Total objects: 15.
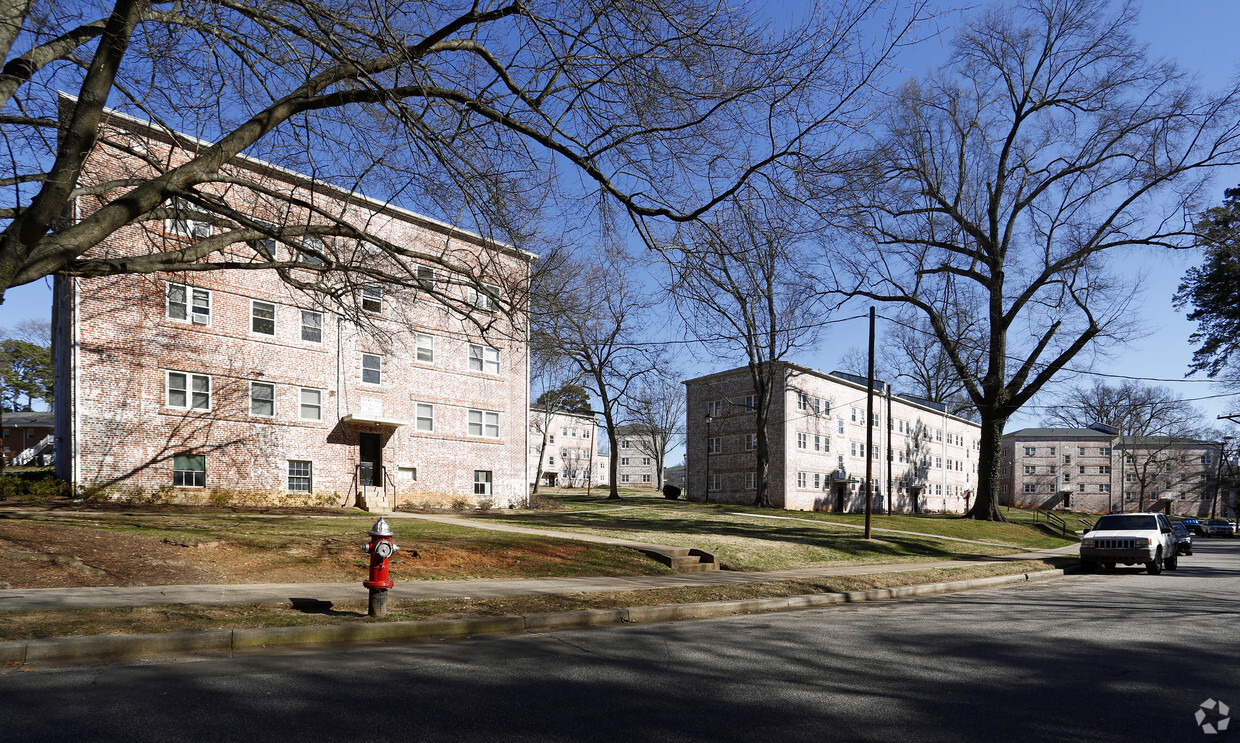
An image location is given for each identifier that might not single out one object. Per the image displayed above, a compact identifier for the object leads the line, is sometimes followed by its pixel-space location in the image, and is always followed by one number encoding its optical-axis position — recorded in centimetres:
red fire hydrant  826
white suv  1938
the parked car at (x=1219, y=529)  6266
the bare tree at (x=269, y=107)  818
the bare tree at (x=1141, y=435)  8206
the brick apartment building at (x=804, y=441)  4766
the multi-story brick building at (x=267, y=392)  2106
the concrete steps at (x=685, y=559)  1500
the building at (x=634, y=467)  10781
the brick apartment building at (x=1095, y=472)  9438
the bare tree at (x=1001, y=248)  3094
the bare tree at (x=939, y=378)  6700
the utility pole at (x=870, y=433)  2239
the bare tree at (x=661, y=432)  7856
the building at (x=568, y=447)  8281
